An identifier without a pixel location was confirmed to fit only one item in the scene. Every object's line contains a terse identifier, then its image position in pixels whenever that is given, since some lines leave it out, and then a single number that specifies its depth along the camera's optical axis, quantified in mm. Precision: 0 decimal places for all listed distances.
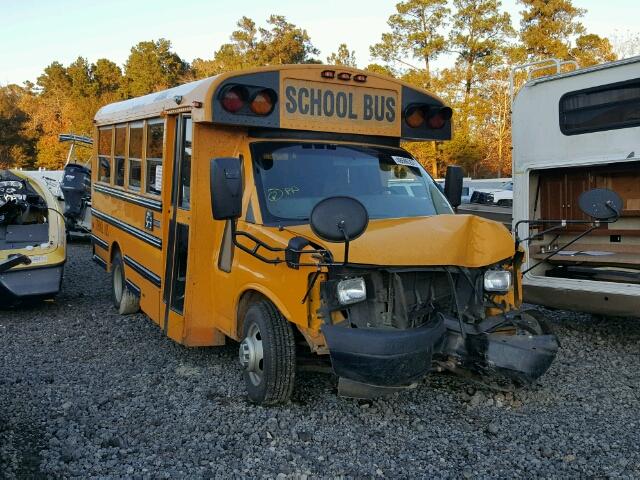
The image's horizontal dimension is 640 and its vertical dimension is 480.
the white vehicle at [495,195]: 17938
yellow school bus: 3891
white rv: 5816
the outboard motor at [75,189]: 12195
